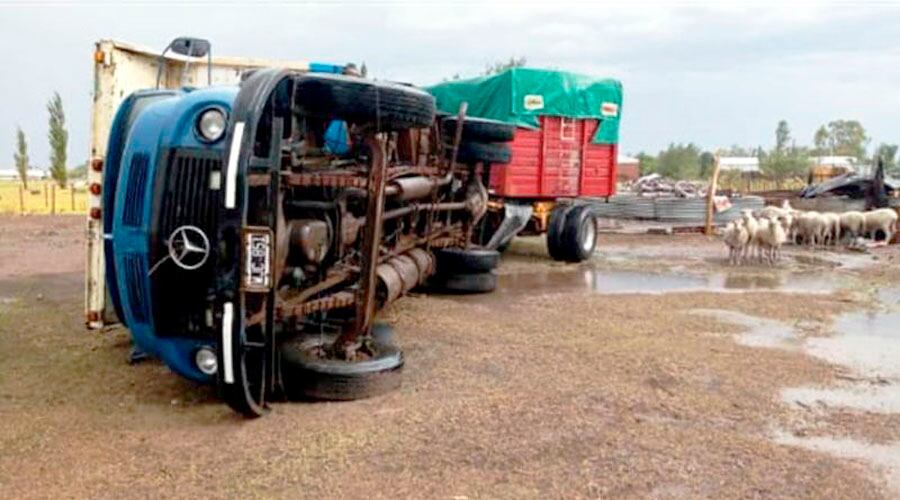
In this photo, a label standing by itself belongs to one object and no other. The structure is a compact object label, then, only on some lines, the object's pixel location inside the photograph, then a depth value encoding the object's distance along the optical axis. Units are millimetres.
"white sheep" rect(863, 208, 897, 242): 16656
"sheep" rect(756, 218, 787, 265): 12562
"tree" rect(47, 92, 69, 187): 38125
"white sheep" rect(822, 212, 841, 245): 16016
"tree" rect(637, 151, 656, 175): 66688
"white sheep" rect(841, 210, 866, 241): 16391
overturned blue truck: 4023
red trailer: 11609
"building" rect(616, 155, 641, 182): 58119
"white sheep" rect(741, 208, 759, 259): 12617
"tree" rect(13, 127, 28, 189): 38375
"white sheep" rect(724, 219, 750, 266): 12570
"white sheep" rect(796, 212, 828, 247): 15852
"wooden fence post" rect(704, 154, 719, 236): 17859
